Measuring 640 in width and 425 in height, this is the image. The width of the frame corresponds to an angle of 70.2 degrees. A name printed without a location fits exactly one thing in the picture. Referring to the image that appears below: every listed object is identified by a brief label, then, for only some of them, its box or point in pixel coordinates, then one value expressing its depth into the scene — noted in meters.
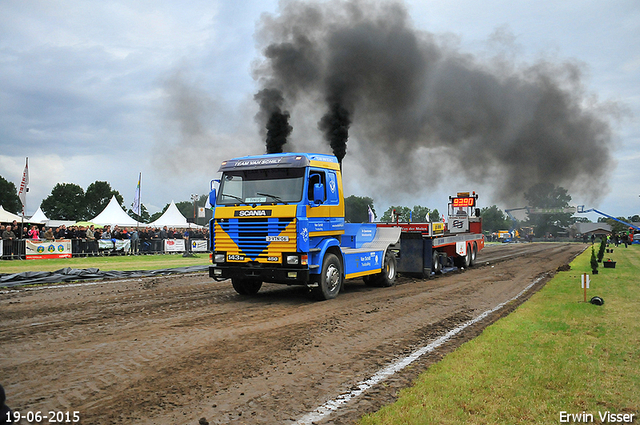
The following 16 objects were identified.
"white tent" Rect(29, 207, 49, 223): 49.31
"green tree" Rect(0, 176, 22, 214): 91.75
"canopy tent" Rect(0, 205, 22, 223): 33.61
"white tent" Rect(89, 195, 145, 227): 39.47
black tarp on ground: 13.51
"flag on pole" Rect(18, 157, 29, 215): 23.36
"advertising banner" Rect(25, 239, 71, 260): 21.48
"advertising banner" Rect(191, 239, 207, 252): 29.33
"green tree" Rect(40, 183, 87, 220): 104.16
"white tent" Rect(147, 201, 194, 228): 40.66
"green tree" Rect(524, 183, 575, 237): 120.93
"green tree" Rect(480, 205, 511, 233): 127.31
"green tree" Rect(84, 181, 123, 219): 106.56
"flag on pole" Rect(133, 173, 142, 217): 38.91
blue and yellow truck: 9.64
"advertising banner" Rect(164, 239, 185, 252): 28.69
